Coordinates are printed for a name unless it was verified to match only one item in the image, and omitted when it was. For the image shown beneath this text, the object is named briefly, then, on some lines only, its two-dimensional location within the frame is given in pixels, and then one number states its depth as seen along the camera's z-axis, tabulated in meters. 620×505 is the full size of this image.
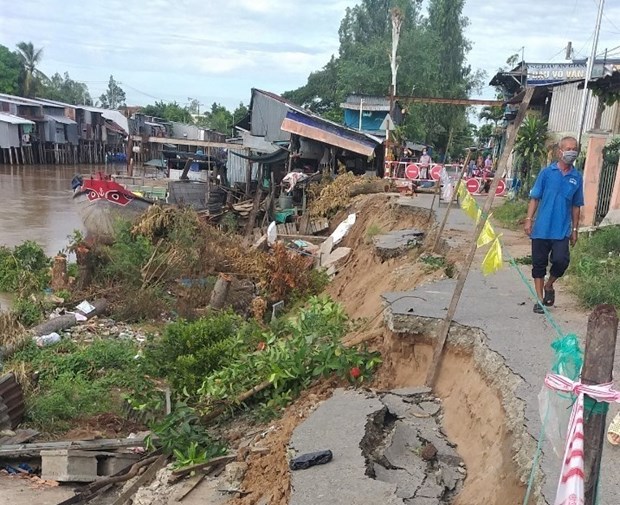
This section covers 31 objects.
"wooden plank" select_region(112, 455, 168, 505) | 5.22
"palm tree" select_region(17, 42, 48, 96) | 61.28
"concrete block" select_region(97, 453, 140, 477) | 6.31
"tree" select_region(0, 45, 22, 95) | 57.97
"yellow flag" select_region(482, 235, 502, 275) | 4.55
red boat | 17.52
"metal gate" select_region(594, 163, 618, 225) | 11.30
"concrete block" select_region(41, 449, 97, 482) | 6.37
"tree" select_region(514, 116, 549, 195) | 16.09
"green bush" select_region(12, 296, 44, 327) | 11.01
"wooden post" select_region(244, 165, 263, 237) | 18.05
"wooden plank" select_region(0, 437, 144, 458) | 6.41
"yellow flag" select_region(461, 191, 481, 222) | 6.12
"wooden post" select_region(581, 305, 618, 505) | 2.08
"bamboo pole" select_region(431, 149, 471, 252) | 9.24
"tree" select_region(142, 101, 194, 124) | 72.94
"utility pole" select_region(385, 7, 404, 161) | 23.45
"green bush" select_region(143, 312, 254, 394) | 7.20
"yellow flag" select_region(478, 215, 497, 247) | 4.82
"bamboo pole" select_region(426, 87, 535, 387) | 4.60
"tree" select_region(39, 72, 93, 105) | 73.70
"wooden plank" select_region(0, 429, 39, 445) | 7.01
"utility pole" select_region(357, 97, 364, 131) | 28.80
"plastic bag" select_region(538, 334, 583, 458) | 2.44
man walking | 5.63
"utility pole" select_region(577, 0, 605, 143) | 13.43
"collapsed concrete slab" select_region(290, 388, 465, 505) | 3.65
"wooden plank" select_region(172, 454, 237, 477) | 4.99
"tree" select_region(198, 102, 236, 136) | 61.94
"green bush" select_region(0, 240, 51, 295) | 12.98
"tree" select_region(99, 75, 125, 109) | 122.06
